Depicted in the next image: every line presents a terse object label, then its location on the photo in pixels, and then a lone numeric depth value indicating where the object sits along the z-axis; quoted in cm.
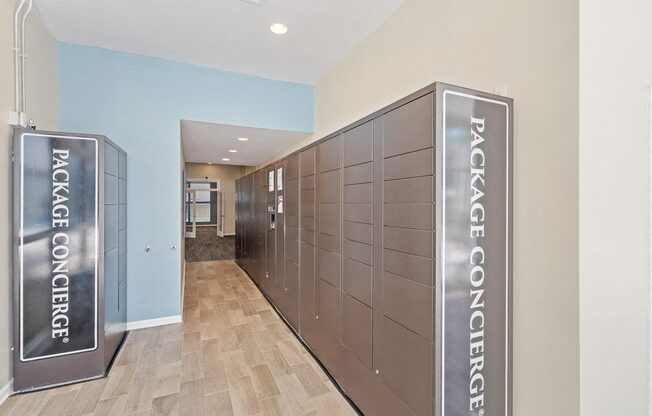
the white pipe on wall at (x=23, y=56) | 247
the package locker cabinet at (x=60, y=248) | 229
